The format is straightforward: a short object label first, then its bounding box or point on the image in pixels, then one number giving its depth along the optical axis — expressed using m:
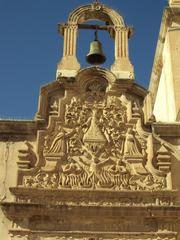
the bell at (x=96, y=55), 19.94
